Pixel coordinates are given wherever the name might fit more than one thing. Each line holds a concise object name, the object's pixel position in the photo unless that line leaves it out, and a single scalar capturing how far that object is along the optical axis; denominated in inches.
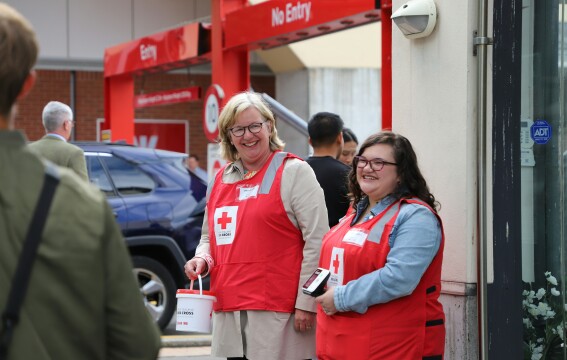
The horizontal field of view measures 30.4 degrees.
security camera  231.6
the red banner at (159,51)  585.3
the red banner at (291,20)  414.0
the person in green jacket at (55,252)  83.3
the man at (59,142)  287.6
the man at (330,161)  241.4
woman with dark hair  169.0
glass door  223.9
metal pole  218.8
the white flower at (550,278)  225.5
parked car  383.6
